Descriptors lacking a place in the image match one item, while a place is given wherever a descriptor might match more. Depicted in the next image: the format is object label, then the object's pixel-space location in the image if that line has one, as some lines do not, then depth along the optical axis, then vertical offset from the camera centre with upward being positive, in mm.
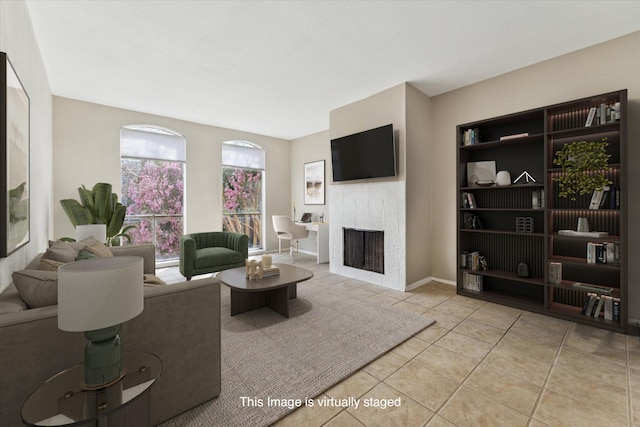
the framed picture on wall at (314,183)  6129 +694
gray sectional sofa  1078 -615
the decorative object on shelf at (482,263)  3500 -655
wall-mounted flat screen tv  3768 +867
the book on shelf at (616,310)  2535 -925
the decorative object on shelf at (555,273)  2865 -648
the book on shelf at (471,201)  3510 +142
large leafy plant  3589 +71
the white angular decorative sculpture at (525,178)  3168 +395
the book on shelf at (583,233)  2580 -213
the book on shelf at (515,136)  3079 +875
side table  905 -667
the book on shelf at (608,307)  2594 -920
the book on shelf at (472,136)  3477 +967
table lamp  972 -334
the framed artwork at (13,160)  1501 +345
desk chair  5535 -322
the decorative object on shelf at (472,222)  3558 -130
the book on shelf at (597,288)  2590 -742
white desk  5465 -550
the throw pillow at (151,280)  2277 -567
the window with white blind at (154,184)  4793 +545
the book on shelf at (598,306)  2646 -924
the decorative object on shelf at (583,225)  2680 -135
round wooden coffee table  2687 -715
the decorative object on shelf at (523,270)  3125 -669
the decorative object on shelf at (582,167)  2535 +423
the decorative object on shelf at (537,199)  2992 +139
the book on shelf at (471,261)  3518 -631
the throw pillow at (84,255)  2110 -317
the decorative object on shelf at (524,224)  3102 -142
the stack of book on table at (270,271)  2974 -643
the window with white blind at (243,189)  5984 +561
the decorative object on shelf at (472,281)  3490 -903
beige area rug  1592 -1105
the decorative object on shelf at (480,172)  3492 +524
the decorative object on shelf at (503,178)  3211 +398
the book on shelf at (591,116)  2648 +925
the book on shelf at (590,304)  2690 -917
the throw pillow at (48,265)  1719 -321
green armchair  3699 -558
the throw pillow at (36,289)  1299 -355
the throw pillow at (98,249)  2299 -308
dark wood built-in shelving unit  2578 -58
